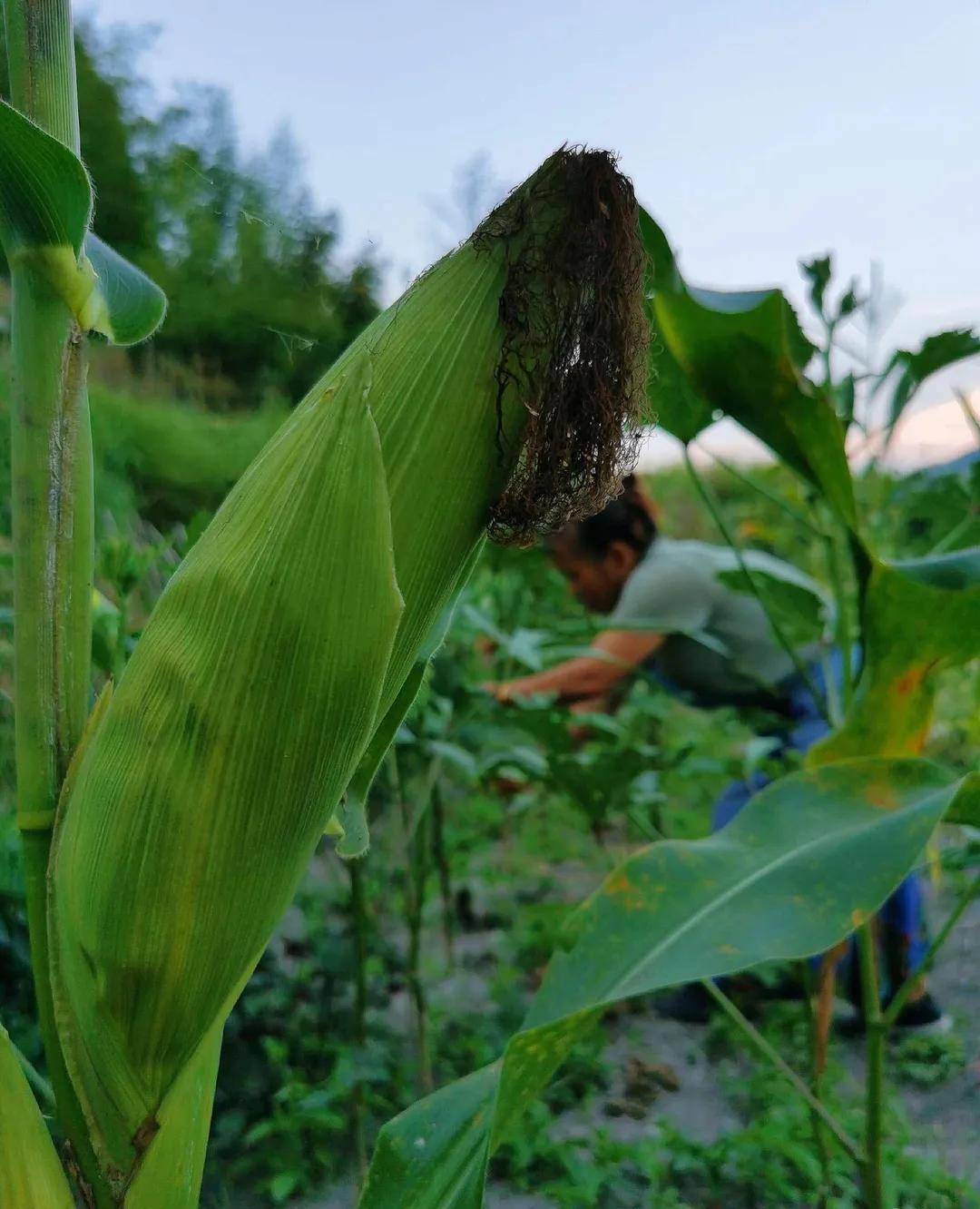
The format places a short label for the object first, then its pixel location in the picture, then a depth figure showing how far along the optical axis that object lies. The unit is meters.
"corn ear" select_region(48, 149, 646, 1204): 0.39
